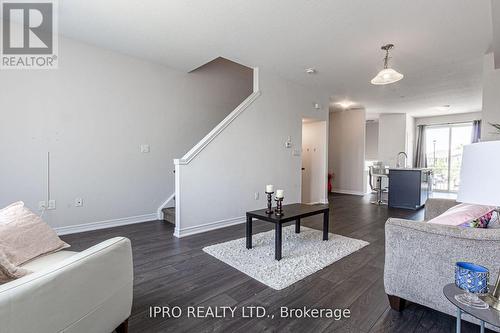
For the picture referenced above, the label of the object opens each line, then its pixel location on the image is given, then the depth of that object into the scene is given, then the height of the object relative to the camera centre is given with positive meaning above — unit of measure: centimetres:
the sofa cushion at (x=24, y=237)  153 -52
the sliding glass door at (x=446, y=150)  859 +45
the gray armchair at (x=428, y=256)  147 -59
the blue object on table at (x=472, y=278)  113 -53
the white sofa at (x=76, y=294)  89 -58
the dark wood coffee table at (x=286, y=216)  272 -64
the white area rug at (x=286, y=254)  240 -107
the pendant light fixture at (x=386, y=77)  329 +113
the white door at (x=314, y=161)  632 +1
